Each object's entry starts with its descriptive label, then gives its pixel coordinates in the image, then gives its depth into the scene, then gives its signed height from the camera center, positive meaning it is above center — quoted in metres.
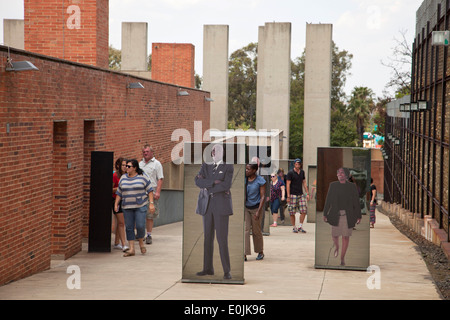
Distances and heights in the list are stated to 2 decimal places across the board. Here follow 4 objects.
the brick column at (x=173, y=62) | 30.98 +3.40
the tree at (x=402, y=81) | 41.18 +3.73
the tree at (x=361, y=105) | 71.12 +3.53
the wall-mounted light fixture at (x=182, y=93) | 22.27 +1.43
